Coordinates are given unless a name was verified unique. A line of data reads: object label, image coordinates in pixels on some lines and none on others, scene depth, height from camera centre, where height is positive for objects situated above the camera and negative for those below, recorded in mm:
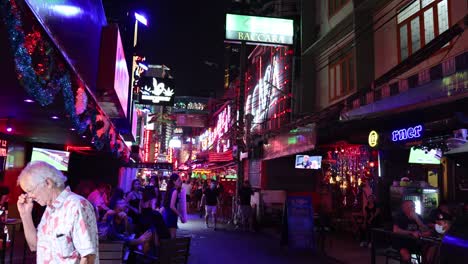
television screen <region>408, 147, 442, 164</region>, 12703 +854
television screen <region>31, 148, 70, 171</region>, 14750 +740
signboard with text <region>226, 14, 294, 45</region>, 20108 +7452
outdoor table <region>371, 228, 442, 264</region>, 6926 -953
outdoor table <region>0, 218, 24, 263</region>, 7918 -1177
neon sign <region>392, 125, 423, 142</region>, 9790 +1217
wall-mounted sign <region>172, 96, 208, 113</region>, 52778 +9528
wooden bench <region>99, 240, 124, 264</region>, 6199 -1085
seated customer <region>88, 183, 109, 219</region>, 9783 -490
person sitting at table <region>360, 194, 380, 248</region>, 12281 -1017
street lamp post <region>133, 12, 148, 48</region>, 17734 +6914
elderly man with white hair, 3217 -328
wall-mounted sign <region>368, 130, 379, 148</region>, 11336 +1211
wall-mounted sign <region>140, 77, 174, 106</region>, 21781 +4511
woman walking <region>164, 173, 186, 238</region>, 10086 -549
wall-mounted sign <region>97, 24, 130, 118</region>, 9805 +2630
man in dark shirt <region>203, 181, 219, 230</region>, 18656 -949
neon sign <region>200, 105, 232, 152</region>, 37781 +4998
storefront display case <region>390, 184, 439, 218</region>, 11766 -341
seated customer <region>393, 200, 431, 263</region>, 8328 -847
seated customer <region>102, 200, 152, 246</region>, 6770 -847
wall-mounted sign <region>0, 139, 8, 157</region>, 12864 +846
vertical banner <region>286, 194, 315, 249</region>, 12641 -1235
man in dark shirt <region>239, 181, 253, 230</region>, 18297 -1112
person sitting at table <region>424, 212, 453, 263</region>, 7820 -923
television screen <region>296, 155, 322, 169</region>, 17797 +850
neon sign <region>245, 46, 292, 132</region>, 21547 +5704
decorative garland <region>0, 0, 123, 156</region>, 3809 +1279
